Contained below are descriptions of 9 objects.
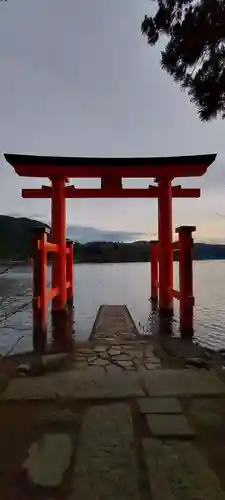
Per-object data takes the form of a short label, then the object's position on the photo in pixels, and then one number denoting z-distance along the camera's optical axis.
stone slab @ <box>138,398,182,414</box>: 2.17
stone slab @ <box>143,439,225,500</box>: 1.39
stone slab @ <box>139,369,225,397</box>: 2.47
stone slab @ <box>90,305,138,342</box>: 4.49
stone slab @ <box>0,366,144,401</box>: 2.44
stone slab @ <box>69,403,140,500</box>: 1.41
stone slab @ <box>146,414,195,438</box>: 1.86
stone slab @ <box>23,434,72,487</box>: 1.50
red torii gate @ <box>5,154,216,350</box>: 5.84
